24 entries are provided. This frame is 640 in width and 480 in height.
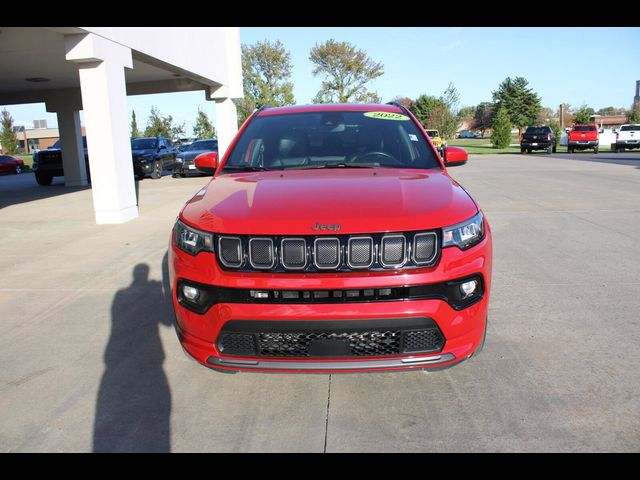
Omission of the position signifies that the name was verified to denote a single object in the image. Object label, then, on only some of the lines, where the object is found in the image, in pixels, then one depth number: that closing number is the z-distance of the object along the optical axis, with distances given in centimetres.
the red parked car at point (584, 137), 3431
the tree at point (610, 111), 11430
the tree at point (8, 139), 4791
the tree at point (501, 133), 4503
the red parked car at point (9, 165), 2831
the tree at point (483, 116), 9194
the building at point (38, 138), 8489
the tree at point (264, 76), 4362
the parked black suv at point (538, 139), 3403
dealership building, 912
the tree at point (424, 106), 5791
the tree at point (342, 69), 5053
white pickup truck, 3297
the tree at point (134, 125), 5405
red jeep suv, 243
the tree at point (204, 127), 5500
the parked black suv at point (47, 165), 1839
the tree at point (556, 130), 4594
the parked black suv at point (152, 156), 1972
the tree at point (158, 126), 5388
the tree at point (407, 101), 6657
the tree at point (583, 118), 5126
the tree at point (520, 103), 8094
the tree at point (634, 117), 5548
